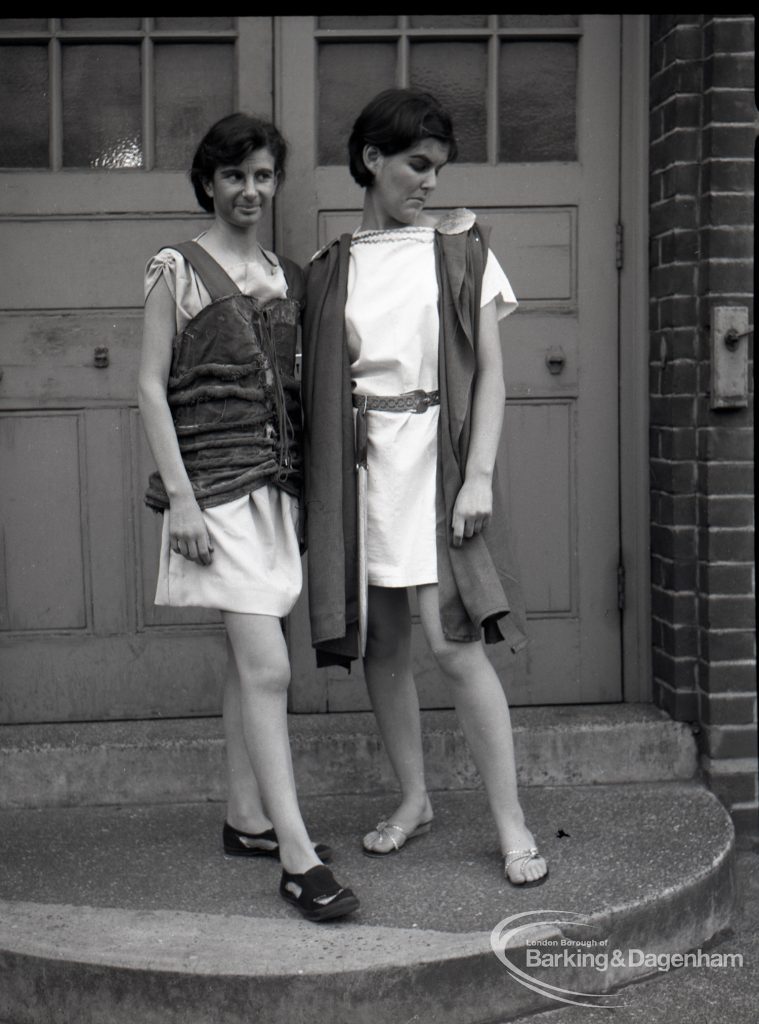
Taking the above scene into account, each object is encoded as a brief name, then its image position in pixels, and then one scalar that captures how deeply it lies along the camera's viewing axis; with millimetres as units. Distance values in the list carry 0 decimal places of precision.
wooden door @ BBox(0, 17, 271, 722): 3988
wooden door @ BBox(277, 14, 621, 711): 4012
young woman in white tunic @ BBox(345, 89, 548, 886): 3074
